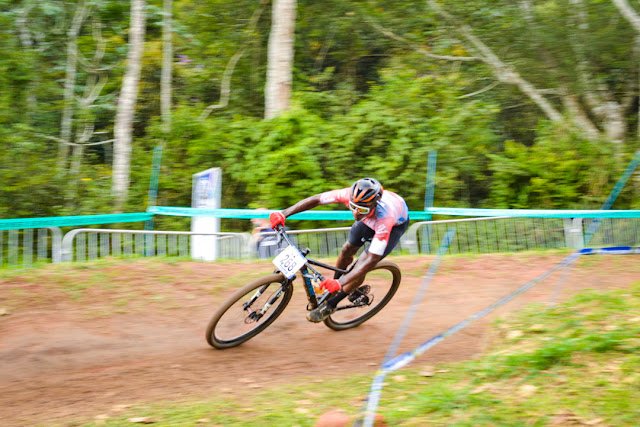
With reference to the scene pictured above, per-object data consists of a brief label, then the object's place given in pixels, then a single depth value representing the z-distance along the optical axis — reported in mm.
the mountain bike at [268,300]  5609
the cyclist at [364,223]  5652
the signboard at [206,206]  9984
